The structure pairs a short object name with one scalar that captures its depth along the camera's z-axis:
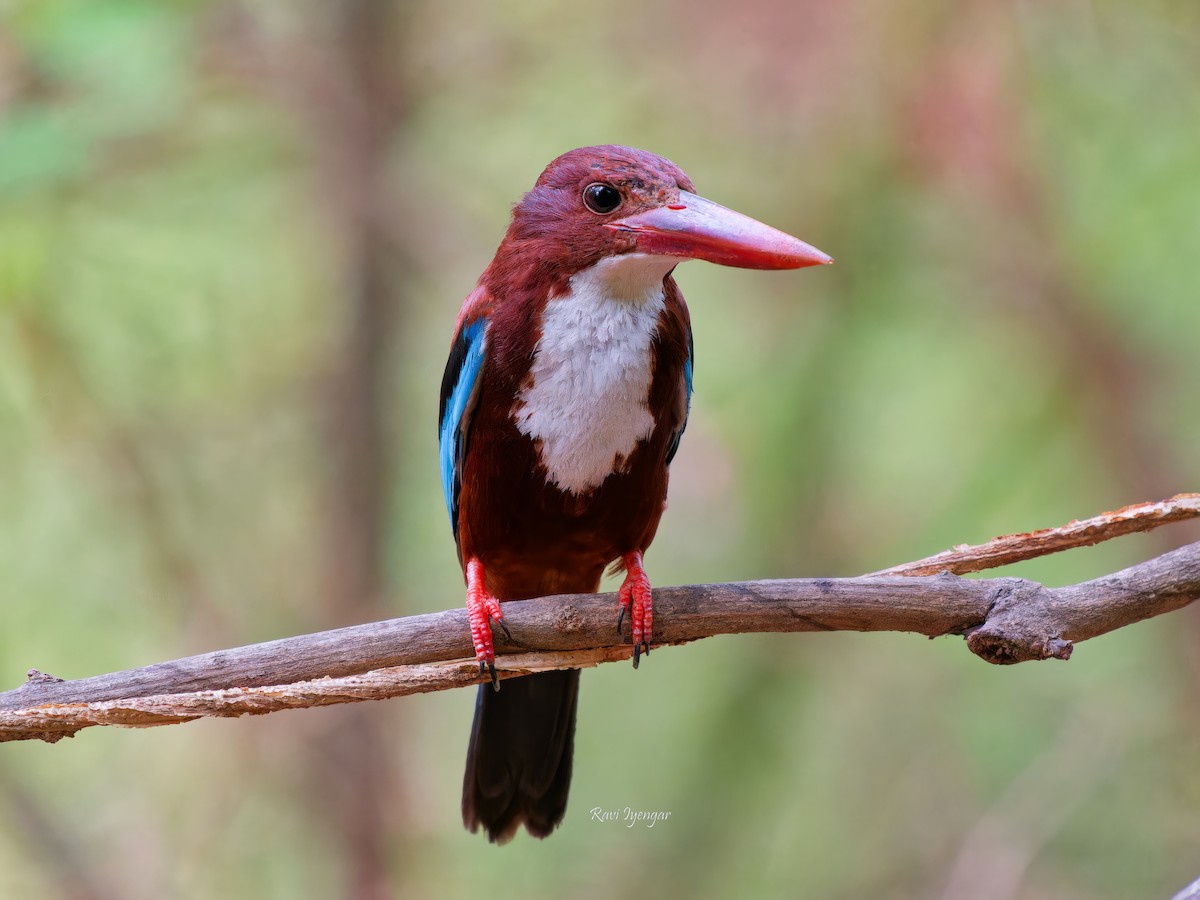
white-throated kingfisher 5.10
